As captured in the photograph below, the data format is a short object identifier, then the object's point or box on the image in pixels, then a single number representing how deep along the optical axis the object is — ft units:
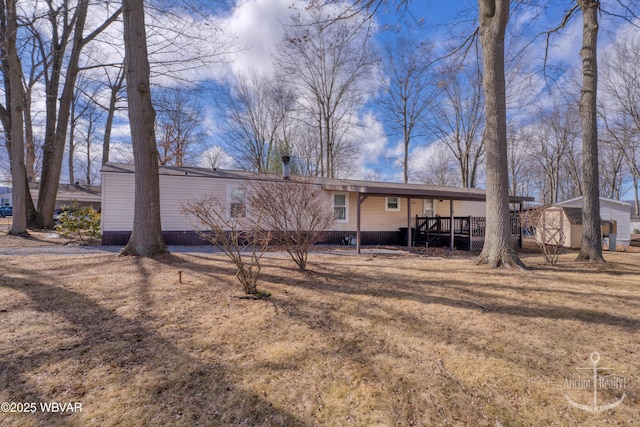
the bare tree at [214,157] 88.63
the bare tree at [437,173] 105.09
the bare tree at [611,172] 96.27
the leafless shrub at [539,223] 25.09
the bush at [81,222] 32.83
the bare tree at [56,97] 40.14
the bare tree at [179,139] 76.02
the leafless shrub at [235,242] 13.89
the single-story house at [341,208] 32.96
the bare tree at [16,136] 35.12
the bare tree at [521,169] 93.87
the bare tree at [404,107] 65.87
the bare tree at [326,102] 65.77
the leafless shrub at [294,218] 19.60
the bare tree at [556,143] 83.66
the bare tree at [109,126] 60.85
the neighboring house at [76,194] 79.61
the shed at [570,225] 44.75
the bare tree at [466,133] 75.10
